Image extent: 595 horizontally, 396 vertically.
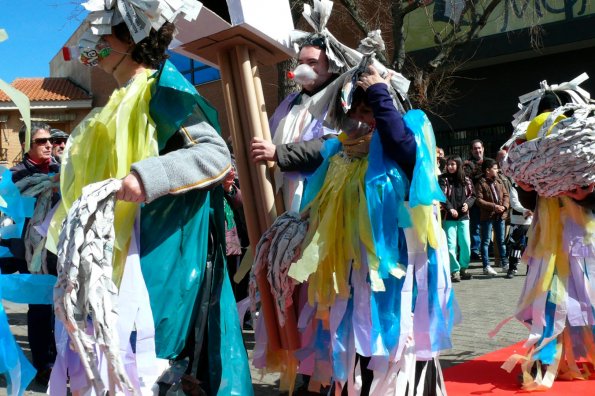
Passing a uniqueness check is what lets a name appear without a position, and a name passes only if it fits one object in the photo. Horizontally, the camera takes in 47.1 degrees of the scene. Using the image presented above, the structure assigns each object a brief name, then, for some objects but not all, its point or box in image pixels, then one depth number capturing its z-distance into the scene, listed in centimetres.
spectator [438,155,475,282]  917
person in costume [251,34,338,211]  337
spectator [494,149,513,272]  1008
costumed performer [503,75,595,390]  384
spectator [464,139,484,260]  1003
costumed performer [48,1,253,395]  207
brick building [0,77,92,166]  2739
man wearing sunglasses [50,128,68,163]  518
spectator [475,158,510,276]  978
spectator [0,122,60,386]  477
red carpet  387
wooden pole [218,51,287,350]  304
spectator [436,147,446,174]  904
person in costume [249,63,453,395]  275
